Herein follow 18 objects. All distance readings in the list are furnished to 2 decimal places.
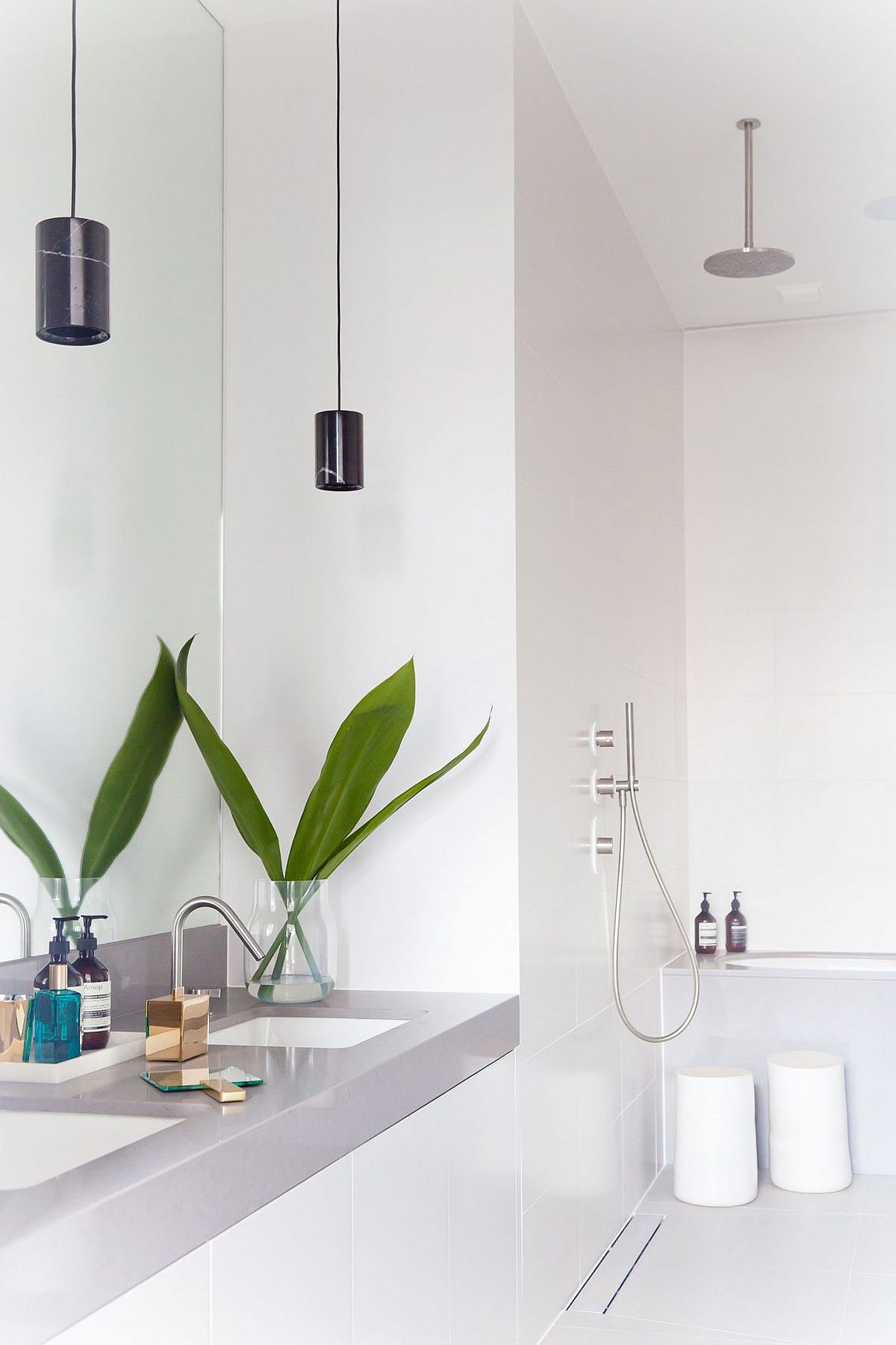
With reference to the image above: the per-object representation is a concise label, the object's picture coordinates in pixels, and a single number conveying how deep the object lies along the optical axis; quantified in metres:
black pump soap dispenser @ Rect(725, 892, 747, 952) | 3.96
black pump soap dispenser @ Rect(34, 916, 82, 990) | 1.63
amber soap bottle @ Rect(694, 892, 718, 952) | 3.94
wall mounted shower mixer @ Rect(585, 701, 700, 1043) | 2.82
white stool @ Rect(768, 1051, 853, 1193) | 3.30
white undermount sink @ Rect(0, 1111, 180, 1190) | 1.41
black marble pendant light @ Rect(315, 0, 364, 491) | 2.07
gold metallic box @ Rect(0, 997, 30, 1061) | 1.61
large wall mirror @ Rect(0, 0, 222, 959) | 1.88
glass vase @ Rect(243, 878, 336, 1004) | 2.07
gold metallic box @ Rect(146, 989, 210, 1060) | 1.70
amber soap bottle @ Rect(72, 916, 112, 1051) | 1.67
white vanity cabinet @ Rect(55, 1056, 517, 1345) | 1.22
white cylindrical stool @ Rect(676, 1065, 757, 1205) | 3.21
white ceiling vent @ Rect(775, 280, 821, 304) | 3.70
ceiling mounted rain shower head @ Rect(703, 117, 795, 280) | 2.92
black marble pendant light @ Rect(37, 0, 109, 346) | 1.44
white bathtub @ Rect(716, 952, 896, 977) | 3.75
